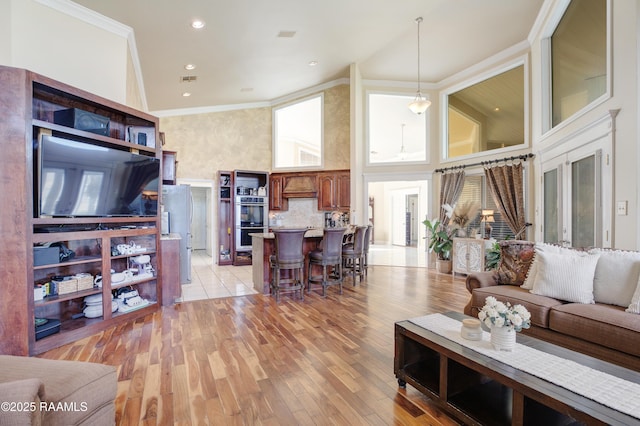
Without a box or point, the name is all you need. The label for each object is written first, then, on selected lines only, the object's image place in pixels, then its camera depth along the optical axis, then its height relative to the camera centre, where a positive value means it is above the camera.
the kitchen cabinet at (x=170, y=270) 4.38 -0.83
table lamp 5.98 -0.14
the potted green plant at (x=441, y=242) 6.74 -0.70
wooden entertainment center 2.69 -0.22
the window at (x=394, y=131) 7.61 +2.07
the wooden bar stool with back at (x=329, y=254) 4.88 -0.70
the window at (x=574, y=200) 3.67 +0.15
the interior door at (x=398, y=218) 12.26 -0.29
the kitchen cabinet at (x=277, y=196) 8.24 +0.39
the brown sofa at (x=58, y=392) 1.09 -0.81
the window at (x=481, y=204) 6.27 +0.14
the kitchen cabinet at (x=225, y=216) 7.96 -0.13
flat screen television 2.95 +0.33
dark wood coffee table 1.36 -0.97
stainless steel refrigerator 5.95 +0.02
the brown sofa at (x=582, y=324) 2.22 -0.90
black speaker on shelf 3.26 +0.98
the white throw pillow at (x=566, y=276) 2.77 -0.61
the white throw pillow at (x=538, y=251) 3.08 -0.41
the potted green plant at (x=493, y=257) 5.61 -0.84
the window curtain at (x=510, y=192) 5.74 +0.35
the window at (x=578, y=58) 3.61 +2.03
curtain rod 5.68 +0.98
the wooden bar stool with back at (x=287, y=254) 4.46 -0.63
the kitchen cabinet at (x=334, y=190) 7.64 +0.51
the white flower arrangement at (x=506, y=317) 1.77 -0.61
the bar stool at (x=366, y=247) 5.99 -0.70
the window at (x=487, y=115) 6.05 +2.03
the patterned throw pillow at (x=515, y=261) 3.46 -0.58
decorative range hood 7.93 +0.62
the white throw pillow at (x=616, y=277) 2.59 -0.57
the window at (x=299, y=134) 8.10 +2.06
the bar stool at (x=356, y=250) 5.57 -0.70
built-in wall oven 7.94 -0.18
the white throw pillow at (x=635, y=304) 2.40 -0.73
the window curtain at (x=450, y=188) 6.80 +0.49
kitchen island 5.00 -0.70
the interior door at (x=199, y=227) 10.36 -0.54
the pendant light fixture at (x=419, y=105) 5.48 +1.86
